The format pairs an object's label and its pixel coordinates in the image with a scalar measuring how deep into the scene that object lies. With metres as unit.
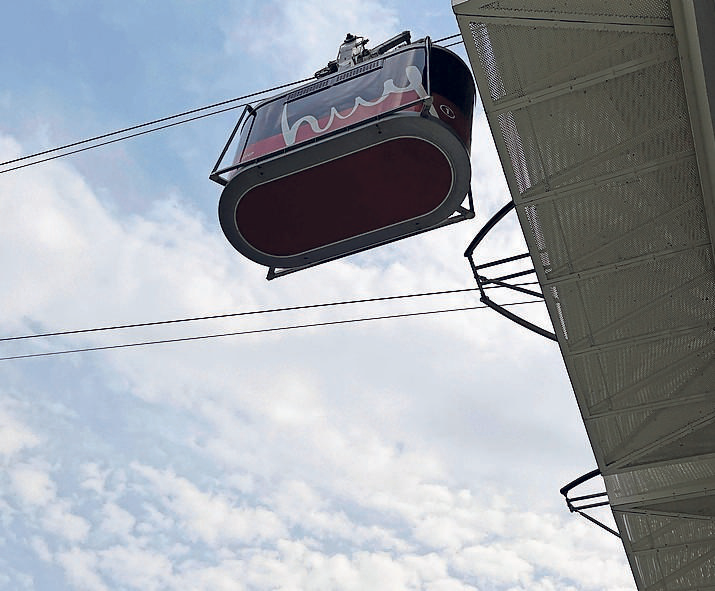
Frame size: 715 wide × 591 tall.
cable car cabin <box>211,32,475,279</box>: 8.18
